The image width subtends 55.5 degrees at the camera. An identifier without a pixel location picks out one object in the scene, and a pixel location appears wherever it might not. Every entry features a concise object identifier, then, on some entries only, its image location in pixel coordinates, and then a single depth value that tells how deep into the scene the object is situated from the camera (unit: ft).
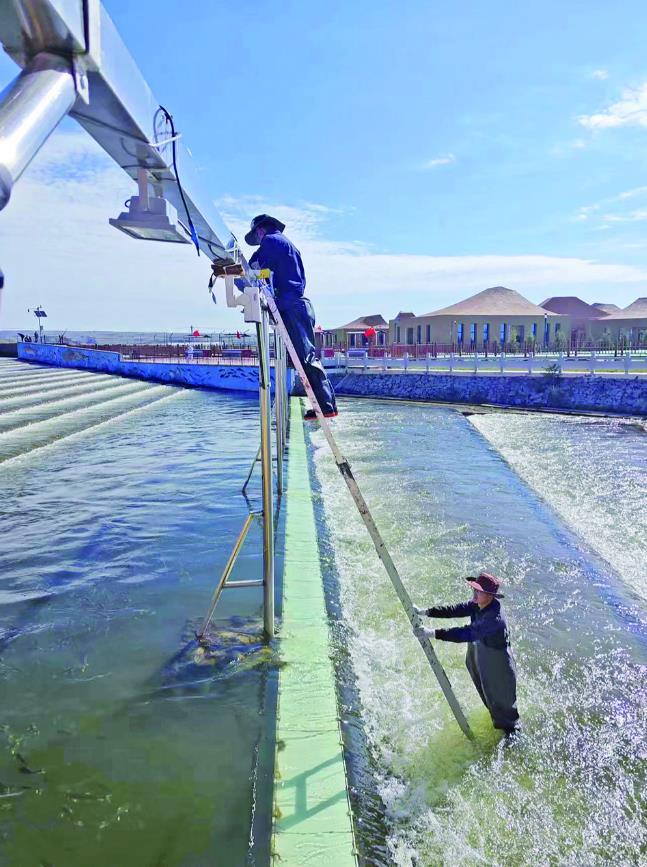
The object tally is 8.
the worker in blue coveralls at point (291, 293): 14.53
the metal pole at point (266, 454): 13.53
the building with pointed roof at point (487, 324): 133.49
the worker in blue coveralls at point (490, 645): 11.56
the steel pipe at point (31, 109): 5.92
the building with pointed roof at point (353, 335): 156.66
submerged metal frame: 6.31
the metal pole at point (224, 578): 13.73
